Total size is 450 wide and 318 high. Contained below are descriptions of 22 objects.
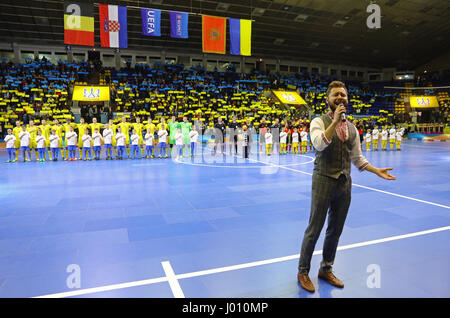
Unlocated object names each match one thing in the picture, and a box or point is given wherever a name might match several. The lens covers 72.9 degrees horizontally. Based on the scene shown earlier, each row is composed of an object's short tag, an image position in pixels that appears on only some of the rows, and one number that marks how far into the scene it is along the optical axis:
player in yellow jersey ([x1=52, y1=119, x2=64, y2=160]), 12.70
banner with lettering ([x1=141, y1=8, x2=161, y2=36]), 14.53
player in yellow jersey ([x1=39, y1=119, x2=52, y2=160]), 12.81
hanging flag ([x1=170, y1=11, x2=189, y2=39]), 15.03
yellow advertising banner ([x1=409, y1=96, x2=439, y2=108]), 32.84
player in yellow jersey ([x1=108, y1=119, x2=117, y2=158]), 12.84
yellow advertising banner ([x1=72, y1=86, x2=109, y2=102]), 21.48
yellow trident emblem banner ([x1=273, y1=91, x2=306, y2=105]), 29.44
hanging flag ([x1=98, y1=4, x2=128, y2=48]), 13.64
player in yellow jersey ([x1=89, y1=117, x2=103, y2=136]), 12.85
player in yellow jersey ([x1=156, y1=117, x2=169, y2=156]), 13.03
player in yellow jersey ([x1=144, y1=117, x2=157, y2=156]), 12.95
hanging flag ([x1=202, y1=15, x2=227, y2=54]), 15.41
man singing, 2.65
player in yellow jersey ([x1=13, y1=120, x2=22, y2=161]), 12.40
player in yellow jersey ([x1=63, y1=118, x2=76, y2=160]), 12.65
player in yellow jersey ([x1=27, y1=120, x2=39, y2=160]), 12.69
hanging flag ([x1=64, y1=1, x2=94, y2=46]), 13.30
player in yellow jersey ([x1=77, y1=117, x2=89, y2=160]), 12.89
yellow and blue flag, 15.77
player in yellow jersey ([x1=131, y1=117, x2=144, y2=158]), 13.17
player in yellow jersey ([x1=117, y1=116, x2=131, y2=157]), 13.15
